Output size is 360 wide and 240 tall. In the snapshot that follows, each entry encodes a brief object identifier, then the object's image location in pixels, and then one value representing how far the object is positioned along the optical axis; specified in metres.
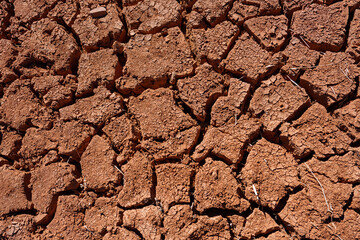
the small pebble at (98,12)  1.04
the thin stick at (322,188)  0.90
